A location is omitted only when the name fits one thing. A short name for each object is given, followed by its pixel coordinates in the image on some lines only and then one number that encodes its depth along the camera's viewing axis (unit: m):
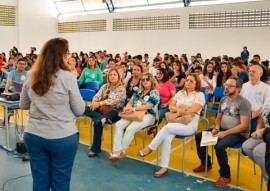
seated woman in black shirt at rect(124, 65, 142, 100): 5.25
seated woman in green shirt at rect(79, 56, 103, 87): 6.71
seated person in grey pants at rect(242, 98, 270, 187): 3.10
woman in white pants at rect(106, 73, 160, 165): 4.11
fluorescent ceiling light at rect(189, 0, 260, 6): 12.91
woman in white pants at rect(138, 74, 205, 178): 3.79
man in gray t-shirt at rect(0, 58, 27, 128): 5.38
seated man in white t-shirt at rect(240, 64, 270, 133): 4.04
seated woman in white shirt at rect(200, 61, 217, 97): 6.26
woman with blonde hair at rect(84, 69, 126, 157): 4.35
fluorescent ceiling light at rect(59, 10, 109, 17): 17.76
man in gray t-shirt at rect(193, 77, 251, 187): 3.49
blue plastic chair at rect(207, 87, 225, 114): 5.75
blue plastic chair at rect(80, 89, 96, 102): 5.42
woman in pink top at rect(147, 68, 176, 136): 5.09
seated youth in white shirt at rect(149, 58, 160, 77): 8.16
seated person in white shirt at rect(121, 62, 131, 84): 7.46
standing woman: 2.11
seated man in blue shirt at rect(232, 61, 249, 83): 6.12
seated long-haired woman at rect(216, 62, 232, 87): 6.45
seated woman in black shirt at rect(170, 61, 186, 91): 6.75
